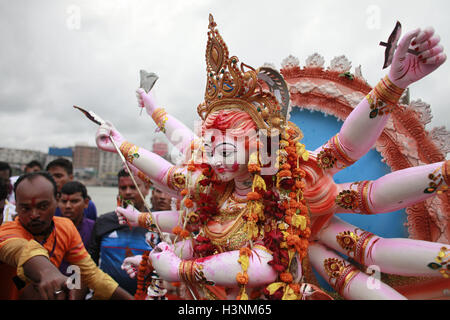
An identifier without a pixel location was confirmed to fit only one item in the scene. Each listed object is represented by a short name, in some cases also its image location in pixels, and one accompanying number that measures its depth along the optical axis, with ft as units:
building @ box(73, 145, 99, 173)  111.61
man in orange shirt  5.37
